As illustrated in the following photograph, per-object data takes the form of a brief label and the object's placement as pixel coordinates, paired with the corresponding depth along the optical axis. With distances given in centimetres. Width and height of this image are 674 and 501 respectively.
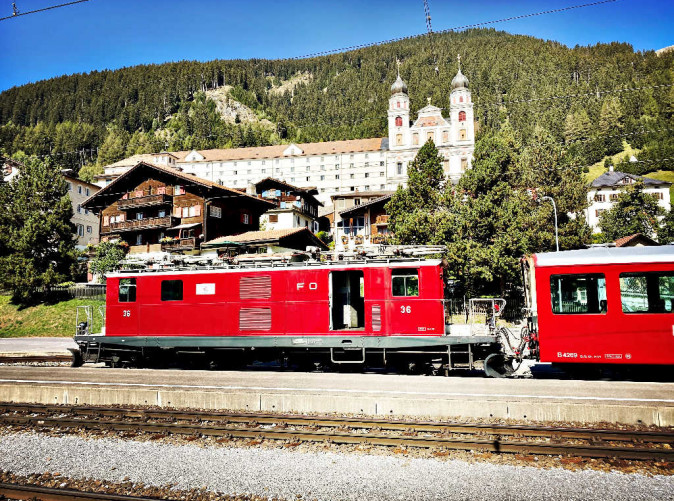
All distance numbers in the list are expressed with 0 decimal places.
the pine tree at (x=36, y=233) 3709
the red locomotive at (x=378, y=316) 1262
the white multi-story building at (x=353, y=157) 8200
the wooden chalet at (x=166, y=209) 4619
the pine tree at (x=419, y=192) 3537
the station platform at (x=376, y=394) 973
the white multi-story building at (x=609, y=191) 7431
